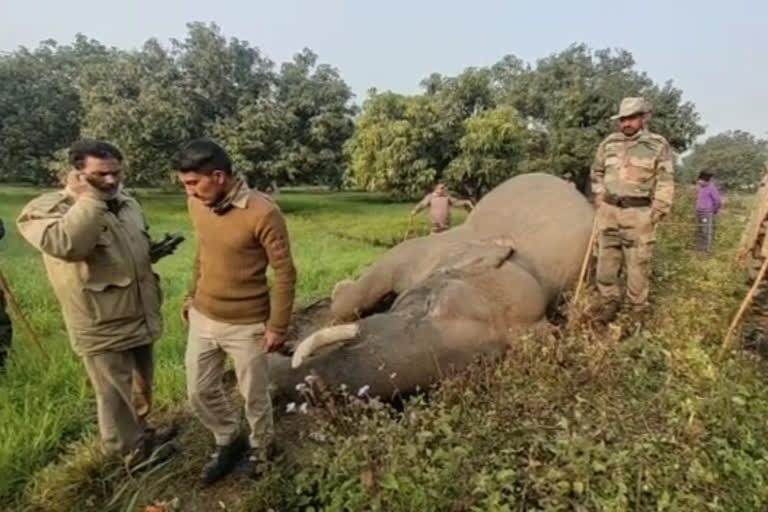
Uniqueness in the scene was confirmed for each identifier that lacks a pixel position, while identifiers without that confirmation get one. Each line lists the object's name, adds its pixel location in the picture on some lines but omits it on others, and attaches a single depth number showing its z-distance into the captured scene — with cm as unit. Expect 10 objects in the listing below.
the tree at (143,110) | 2305
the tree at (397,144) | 2181
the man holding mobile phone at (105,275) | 294
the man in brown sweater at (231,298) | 294
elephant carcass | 383
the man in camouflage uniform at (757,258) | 500
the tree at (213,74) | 2545
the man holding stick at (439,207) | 1221
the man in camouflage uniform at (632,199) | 544
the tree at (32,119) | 2878
